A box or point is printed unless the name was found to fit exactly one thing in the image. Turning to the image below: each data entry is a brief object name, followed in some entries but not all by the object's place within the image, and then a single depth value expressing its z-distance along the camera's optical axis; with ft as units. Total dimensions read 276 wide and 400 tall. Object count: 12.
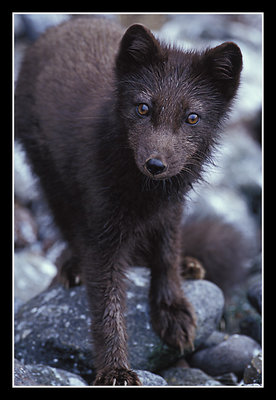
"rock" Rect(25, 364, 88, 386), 29.32
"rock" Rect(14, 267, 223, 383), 33.55
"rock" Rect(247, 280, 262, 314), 39.24
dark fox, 27.32
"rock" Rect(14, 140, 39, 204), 55.08
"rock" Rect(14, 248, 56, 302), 46.73
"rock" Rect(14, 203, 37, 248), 52.06
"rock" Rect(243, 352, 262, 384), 31.09
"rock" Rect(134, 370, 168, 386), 29.43
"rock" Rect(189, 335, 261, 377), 35.35
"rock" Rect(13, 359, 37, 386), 27.27
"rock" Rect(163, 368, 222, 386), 32.66
